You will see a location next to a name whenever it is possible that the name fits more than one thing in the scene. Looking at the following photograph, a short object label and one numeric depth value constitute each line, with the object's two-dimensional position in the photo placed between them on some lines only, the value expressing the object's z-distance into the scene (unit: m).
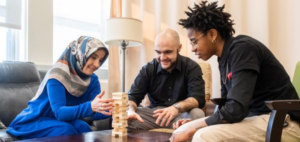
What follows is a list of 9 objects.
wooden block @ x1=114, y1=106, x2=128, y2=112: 1.56
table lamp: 2.80
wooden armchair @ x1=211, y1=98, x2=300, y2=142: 1.14
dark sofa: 2.03
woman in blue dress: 1.73
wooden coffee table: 1.44
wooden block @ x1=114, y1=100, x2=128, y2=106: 1.55
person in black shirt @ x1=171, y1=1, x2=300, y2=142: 1.25
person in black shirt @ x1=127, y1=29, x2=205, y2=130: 2.18
